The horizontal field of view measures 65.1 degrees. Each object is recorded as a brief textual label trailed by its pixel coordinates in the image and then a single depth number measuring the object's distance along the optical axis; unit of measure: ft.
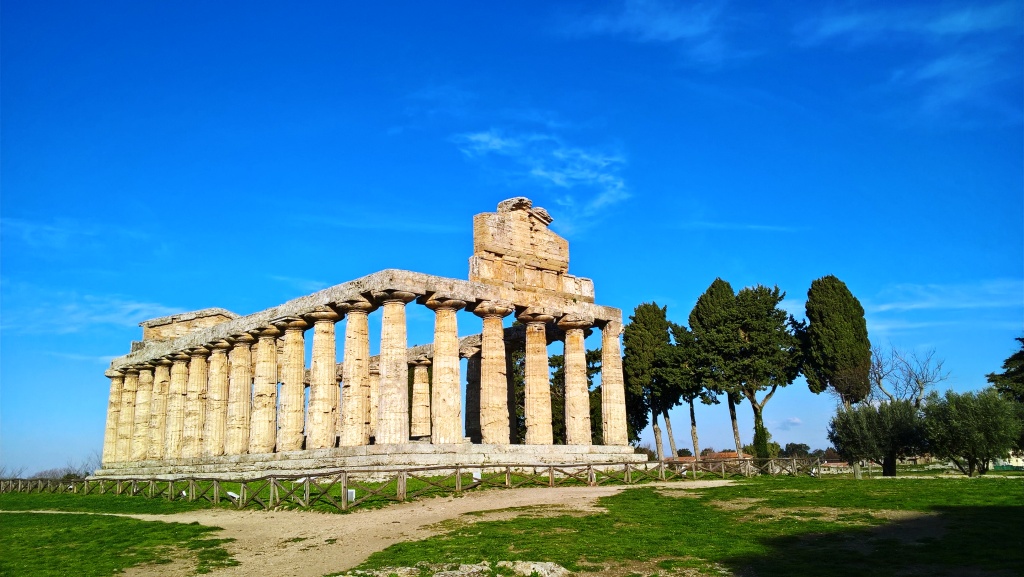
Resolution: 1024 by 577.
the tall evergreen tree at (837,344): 161.87
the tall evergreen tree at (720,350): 163.22
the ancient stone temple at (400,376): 112.06
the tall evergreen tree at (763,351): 162.09
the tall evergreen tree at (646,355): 175.11
